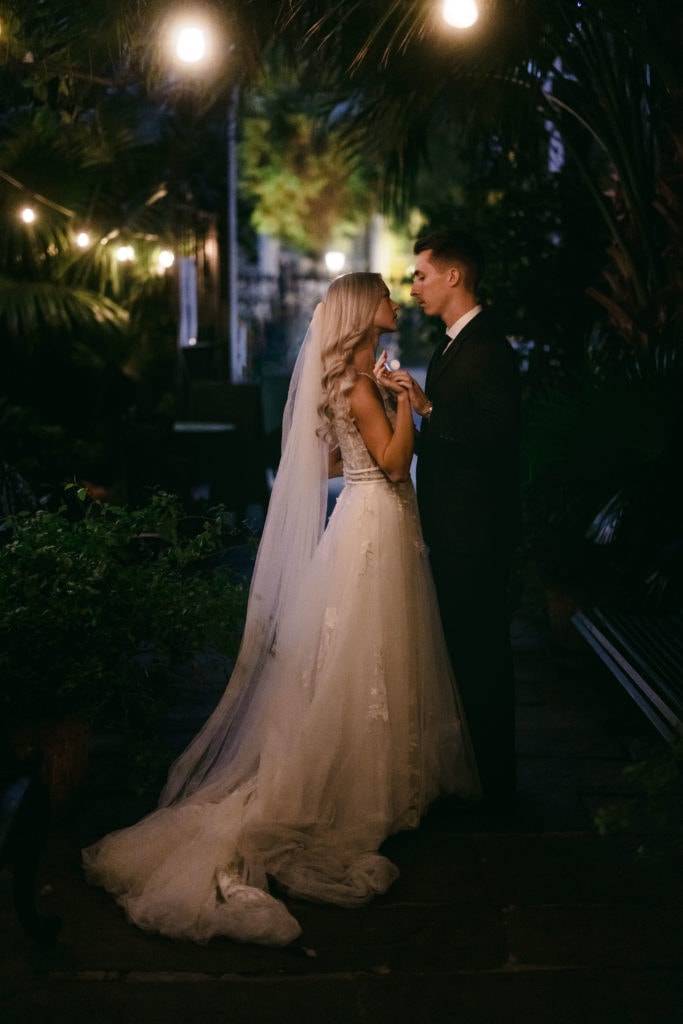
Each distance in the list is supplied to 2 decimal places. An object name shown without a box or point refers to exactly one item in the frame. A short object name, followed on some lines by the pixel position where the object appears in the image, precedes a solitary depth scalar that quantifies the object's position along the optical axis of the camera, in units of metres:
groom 4.10
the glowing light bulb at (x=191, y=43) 5.26
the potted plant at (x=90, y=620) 3.93
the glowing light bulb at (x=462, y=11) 4.88
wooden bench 4.05
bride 3.81
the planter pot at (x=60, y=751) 4.03
